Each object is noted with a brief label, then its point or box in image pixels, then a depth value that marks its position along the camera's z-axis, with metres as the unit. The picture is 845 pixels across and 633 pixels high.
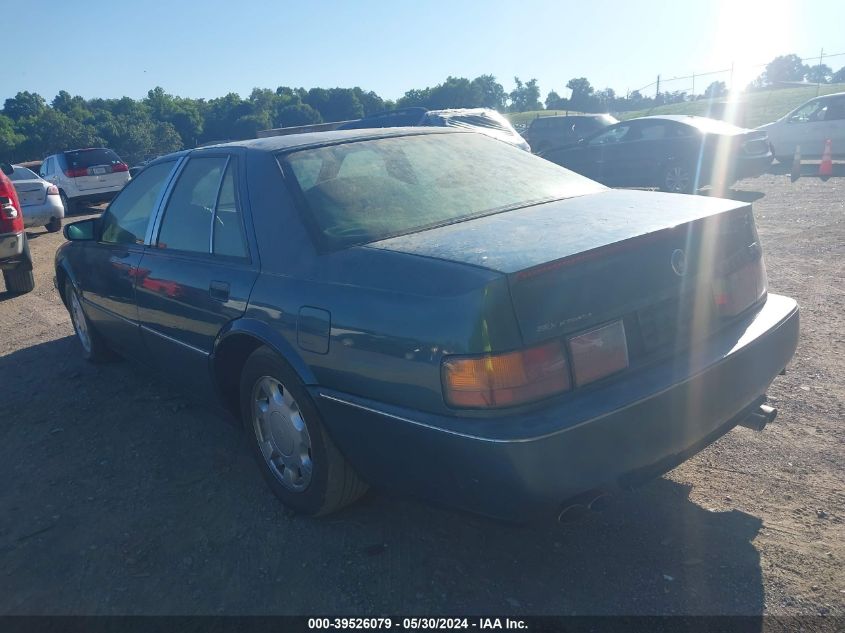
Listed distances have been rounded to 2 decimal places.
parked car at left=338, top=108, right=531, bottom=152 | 12.55
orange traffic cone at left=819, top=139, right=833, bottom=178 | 13.80
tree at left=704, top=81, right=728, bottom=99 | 39.25
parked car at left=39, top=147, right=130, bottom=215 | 17.44
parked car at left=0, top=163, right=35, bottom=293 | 7.75
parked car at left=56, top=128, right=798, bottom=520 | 2.28
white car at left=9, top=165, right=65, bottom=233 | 12.91
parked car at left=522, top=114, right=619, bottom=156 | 19.11
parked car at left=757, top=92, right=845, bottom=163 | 14.77
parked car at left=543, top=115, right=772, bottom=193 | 12.17
